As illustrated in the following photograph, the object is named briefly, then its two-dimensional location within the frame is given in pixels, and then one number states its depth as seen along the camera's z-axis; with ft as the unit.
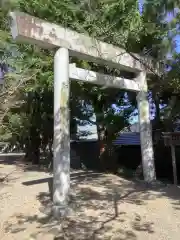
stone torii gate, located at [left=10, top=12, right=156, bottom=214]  12.73
